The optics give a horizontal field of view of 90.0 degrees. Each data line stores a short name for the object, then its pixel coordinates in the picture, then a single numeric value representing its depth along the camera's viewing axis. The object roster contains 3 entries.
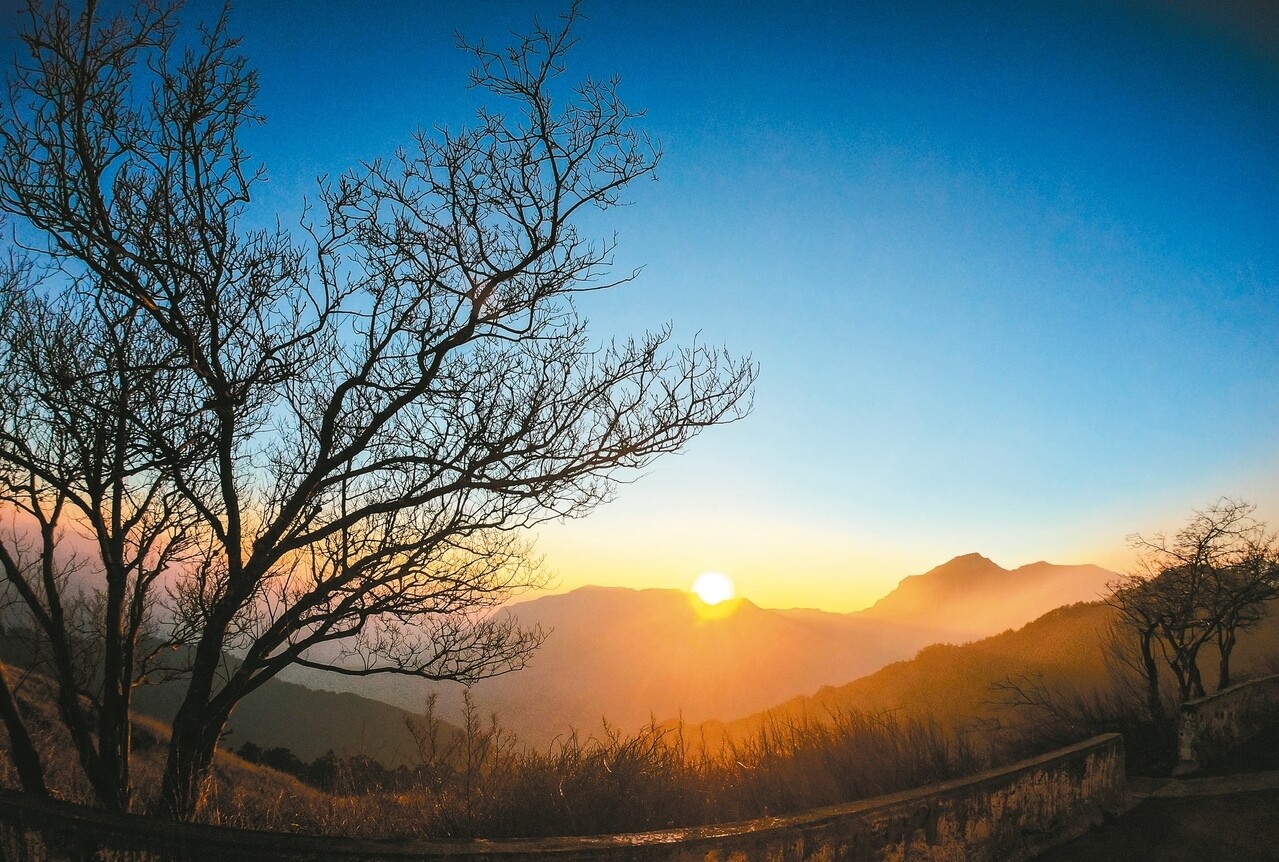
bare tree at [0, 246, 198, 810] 5.07
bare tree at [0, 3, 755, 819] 4.94
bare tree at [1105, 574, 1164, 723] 11.10
